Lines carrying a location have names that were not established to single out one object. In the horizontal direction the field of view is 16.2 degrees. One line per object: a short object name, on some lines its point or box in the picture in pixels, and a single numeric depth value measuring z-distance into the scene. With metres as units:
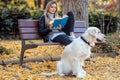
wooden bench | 9.68
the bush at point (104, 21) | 19.11
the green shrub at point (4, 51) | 11.11
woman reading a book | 9.65
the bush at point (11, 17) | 16.94
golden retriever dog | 8.32
